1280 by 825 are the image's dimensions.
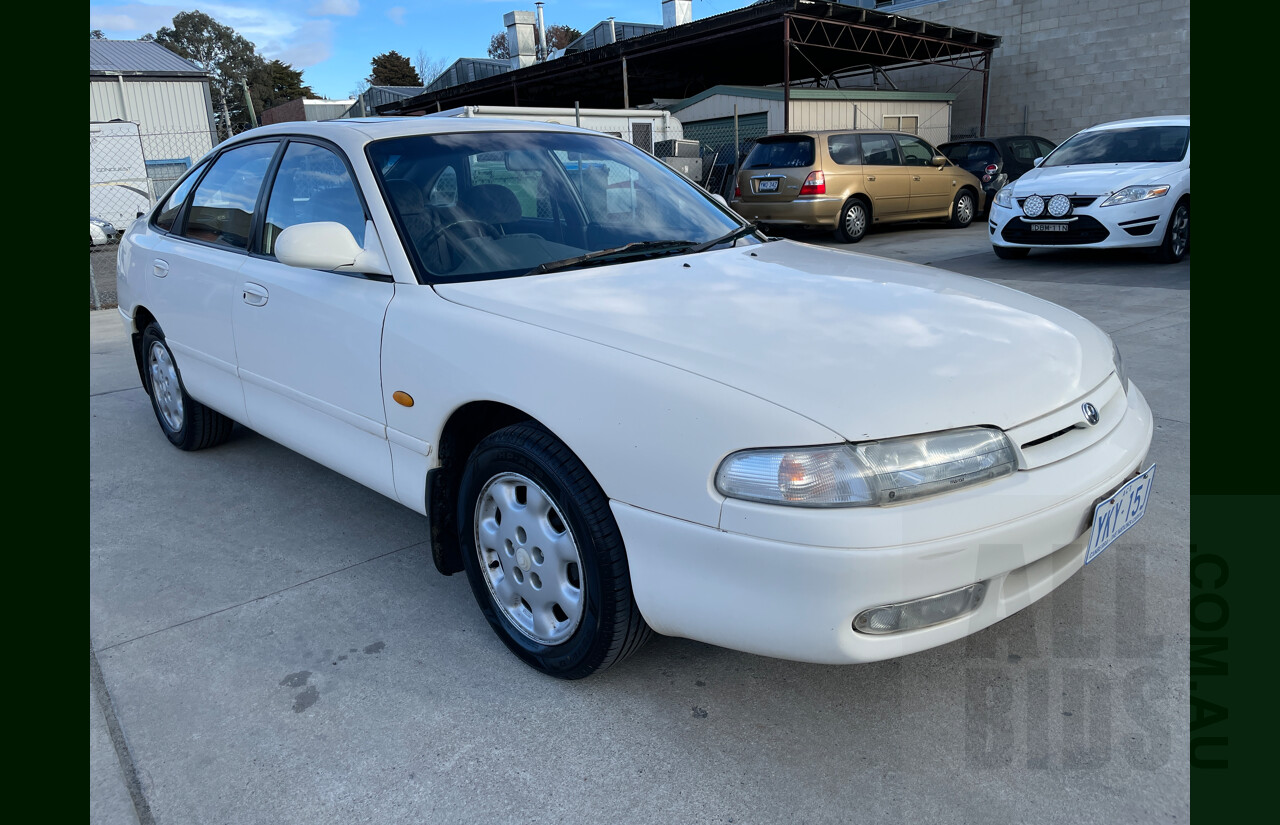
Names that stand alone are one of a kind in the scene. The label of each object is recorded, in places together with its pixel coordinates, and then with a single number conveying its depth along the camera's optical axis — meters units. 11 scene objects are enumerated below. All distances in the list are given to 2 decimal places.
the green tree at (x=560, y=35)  68.56
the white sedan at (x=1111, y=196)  8.70
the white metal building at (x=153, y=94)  28.02
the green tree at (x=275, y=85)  66.25
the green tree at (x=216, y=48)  65.62
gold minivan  12.29
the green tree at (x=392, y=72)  66.44
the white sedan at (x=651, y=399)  1.96
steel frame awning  16.17
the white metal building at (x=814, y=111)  17.14
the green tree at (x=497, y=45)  67.69
